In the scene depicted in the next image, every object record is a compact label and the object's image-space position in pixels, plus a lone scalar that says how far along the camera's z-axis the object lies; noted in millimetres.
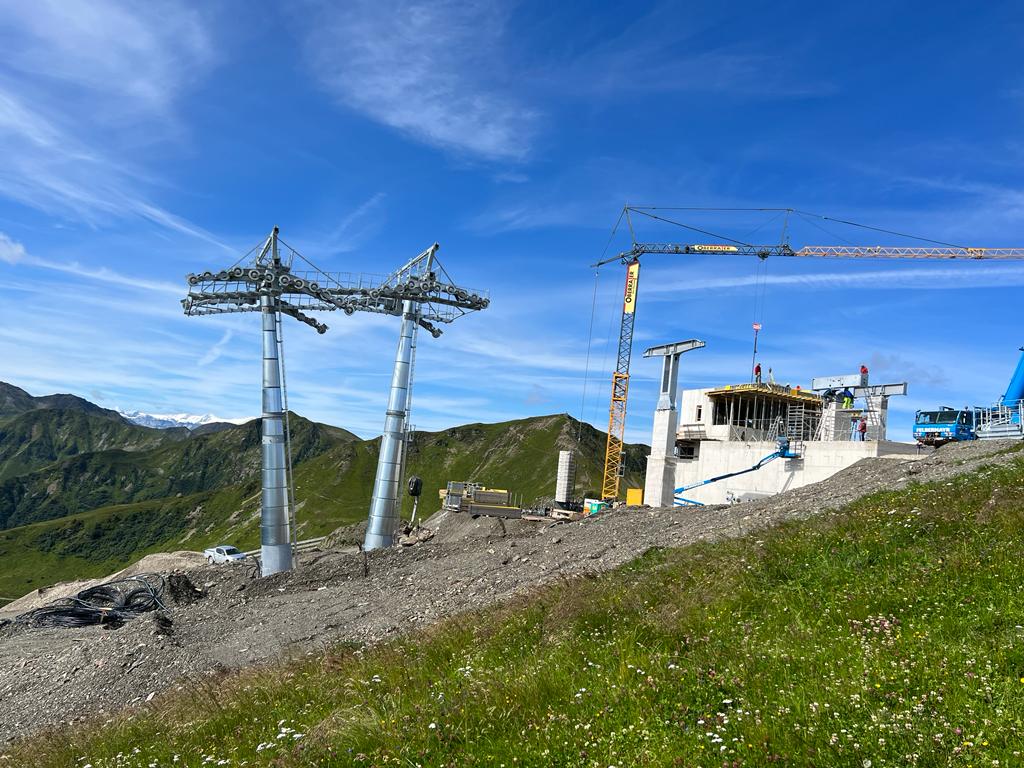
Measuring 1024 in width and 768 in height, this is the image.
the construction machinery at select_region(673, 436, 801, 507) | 41434
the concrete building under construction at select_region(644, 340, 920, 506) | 40625
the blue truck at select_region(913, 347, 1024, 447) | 42812
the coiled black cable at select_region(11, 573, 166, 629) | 26422
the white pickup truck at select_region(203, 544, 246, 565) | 50456
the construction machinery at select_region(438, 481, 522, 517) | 46625
